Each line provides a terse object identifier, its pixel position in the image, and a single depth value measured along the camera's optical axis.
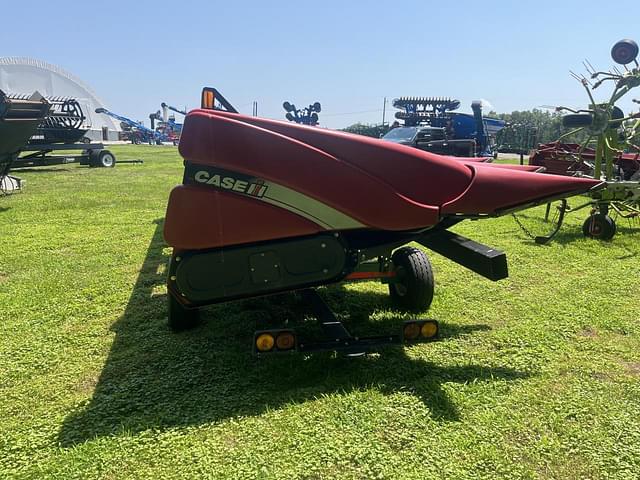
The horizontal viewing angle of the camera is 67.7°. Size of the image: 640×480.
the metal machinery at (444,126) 13.99
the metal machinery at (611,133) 5.91
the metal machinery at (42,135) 8.63
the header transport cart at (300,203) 2.42
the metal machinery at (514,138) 31.44
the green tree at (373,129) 24.65
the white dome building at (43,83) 61.53
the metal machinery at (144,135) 50.78
